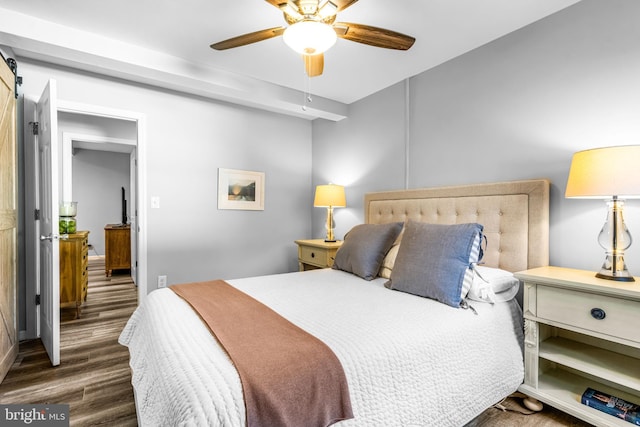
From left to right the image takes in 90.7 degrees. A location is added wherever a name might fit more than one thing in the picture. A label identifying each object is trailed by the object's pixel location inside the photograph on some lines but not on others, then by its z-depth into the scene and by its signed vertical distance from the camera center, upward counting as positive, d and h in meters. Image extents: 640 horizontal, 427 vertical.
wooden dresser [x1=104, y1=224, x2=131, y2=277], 5.20 -0.69
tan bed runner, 0.92 -0.53
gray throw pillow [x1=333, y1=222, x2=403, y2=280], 2.32 -0.31
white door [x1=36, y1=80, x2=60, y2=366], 2.16 -0.07
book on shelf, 1.48 -0.95
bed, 1.00 -0.53
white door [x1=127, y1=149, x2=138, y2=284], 4.62 -0.57
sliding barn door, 2.07 -0.11
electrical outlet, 3.15 -0.75
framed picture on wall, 3.53 +0.21
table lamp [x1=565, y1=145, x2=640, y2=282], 1.44 +0.11
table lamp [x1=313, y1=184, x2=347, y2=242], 3.39 +0.12
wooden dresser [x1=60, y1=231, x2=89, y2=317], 3.26 -0.67
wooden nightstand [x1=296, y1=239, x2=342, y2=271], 3.14 -0.48
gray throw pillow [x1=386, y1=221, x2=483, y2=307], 1.74 -0.31
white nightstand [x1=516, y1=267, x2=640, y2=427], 1.44 -0.73
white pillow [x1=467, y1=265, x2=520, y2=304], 1.75 -0.44
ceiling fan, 1.54 +0.96
